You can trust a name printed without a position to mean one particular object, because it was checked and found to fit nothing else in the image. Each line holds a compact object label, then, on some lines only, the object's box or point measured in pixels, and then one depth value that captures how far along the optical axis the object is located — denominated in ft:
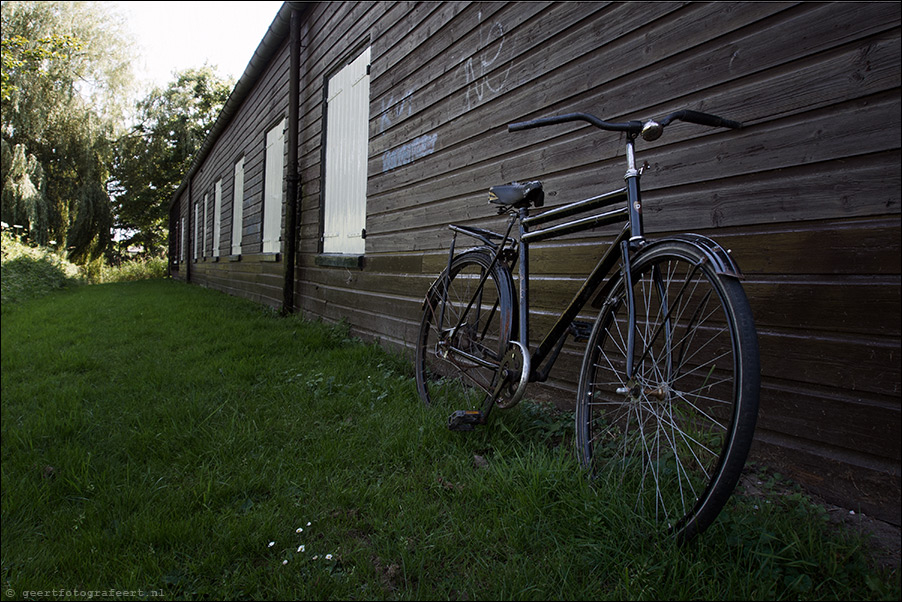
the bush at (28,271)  30.55
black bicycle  3.94
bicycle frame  4.91
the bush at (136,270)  66.59
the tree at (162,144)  69.46
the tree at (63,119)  42.91
